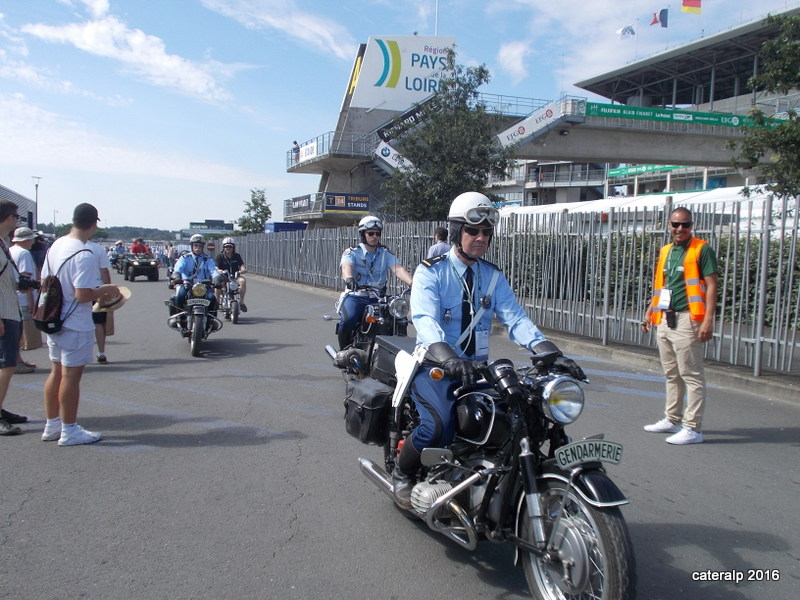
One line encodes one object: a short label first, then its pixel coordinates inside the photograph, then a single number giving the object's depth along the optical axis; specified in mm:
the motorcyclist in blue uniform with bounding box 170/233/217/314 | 10523
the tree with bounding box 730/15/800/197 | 8438
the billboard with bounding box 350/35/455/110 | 47719
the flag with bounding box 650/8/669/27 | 49844
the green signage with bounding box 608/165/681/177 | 60484
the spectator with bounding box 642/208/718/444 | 5469
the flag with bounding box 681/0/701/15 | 42188
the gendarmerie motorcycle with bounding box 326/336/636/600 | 2605
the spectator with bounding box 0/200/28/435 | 5469
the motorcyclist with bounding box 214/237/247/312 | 14719
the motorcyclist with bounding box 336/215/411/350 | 7012
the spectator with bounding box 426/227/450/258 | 11203
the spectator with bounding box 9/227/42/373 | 7824
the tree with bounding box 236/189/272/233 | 57906
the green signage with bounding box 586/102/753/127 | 34500
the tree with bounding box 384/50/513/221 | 18969
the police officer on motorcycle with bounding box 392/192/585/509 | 3209
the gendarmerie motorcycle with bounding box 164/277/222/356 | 9523
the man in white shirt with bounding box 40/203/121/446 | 5168
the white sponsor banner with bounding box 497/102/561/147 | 33562
